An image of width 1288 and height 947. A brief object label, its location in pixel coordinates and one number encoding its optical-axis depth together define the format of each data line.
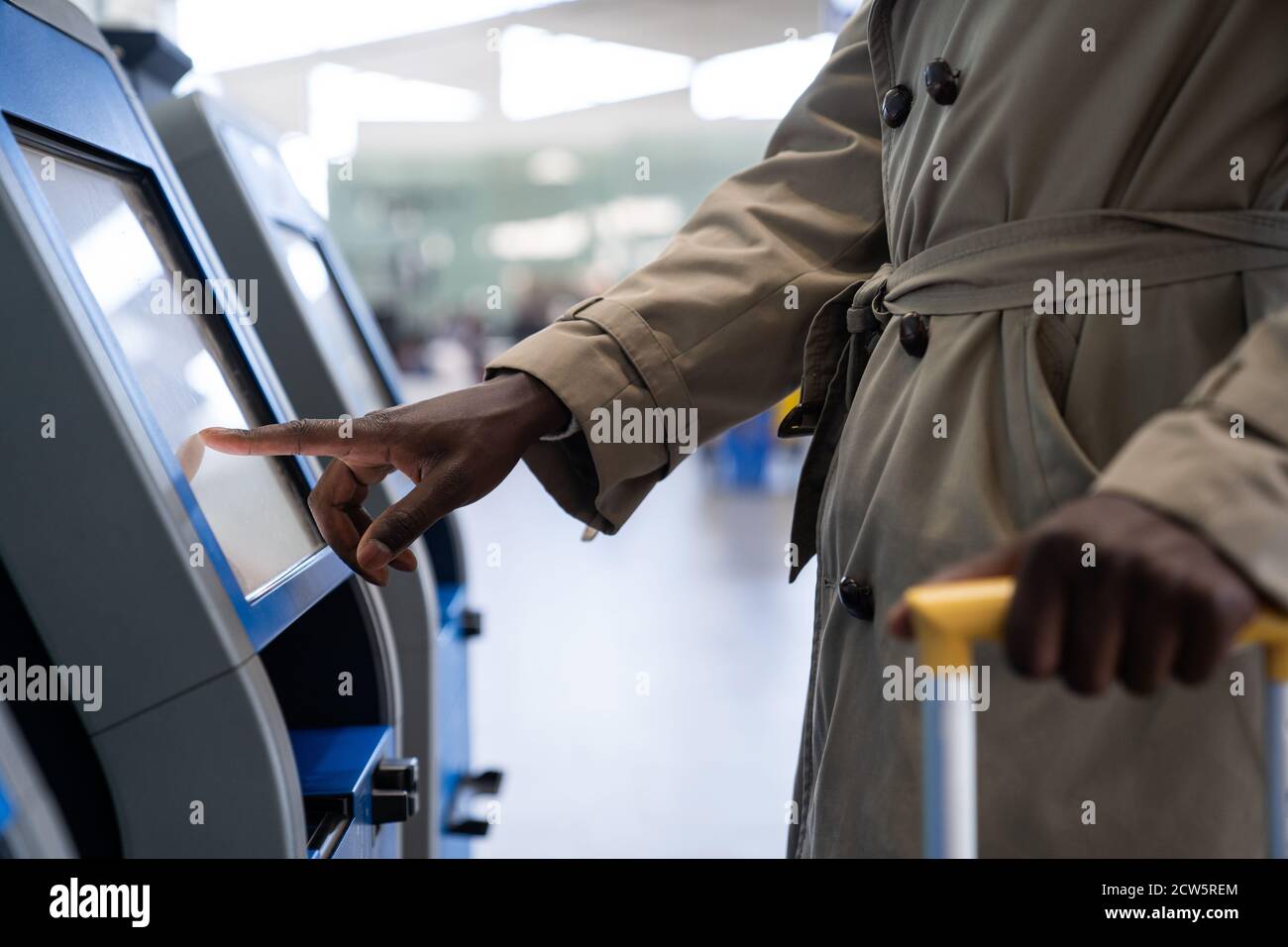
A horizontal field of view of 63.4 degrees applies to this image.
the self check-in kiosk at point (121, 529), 0.71
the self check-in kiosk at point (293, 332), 1.47
